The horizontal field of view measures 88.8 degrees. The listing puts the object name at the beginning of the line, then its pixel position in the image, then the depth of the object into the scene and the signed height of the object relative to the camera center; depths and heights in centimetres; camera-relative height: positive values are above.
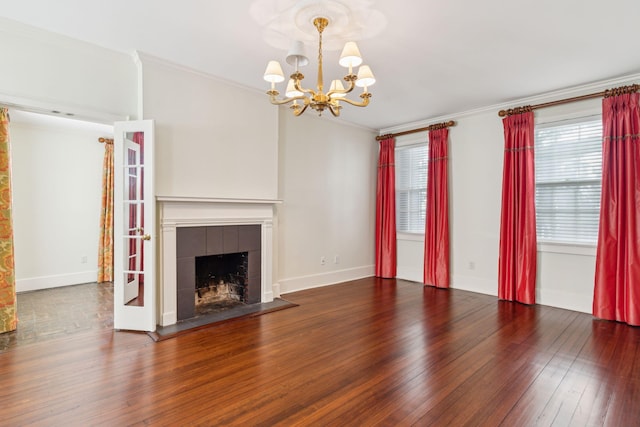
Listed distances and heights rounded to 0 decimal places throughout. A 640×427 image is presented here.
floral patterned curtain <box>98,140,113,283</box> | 552 -25
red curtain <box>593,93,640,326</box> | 351 -3
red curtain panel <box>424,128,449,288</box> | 521 -5
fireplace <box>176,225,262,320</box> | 359 -69
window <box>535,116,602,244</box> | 396 +44
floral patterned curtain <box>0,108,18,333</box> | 306 -27
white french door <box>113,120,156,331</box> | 326 -10
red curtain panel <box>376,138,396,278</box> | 591 +0
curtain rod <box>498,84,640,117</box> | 359 +140
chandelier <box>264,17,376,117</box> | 238 +106
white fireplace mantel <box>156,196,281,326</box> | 343 -9
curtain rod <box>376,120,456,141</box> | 519 +142
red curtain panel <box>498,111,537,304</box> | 429 -3
